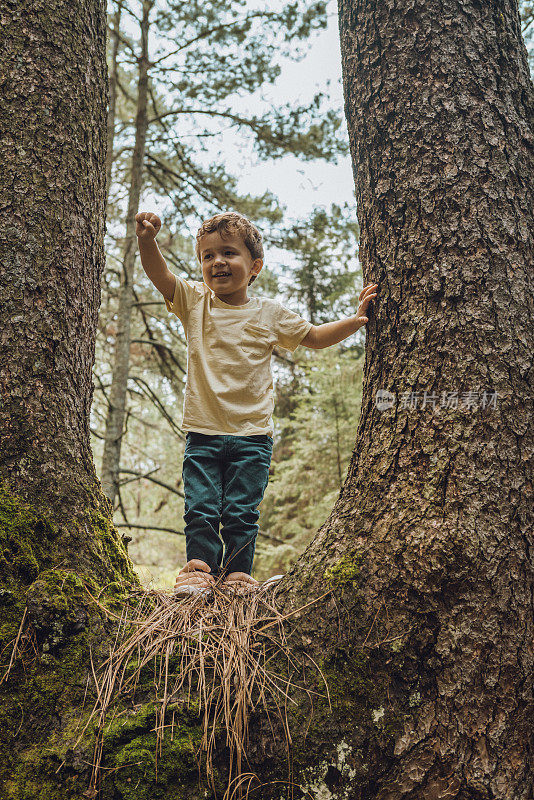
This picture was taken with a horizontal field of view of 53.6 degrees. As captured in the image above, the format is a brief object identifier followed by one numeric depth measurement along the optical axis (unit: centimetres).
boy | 250
